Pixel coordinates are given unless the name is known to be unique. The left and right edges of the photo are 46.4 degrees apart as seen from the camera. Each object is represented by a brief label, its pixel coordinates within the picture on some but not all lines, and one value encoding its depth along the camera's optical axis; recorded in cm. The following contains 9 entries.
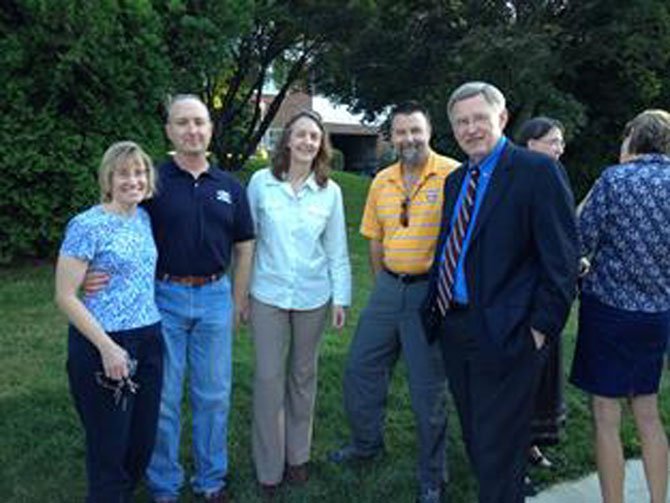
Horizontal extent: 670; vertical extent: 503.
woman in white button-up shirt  417
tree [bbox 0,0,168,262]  812
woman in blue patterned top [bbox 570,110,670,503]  361
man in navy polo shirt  382
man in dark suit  320
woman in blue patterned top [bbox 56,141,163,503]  331
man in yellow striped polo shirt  414
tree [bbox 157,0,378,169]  976
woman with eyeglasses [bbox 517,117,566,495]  437
